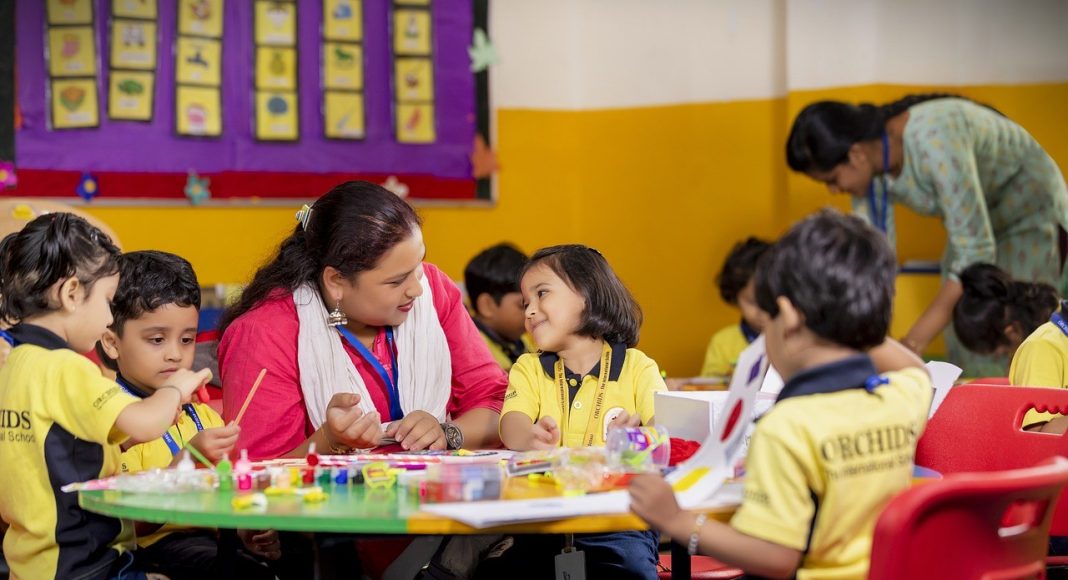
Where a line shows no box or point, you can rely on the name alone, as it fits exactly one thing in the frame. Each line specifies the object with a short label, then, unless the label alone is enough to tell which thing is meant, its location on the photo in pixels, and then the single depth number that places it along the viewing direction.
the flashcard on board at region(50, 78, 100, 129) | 5.46
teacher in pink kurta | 2.70
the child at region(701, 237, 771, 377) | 5.38
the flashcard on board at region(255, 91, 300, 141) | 5.79
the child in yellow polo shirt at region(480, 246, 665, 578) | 2.49
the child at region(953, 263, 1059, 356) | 4.05
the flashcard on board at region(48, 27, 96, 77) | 5.44
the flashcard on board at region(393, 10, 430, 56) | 6.03
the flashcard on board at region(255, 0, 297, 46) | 5.76
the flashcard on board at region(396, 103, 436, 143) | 6.05
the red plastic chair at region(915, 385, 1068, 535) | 2.49
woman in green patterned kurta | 4.52
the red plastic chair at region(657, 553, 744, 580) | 2.51
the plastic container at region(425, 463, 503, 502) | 1.81
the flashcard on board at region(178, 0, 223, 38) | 5.62
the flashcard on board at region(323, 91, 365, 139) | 5.91
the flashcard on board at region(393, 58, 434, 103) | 6.05
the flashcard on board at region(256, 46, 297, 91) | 5.77
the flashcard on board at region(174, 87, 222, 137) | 5.64
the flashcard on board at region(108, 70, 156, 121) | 5.54
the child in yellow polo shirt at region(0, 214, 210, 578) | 2.06
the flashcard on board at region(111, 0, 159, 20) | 5.51
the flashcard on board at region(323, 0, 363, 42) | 5.88
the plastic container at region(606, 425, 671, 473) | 2.00
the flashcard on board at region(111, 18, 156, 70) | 5.52
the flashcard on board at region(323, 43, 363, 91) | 5.89
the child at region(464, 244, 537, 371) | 4.67
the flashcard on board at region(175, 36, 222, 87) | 5.62
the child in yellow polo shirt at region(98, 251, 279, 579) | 2.55
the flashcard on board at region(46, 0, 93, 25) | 5.43
